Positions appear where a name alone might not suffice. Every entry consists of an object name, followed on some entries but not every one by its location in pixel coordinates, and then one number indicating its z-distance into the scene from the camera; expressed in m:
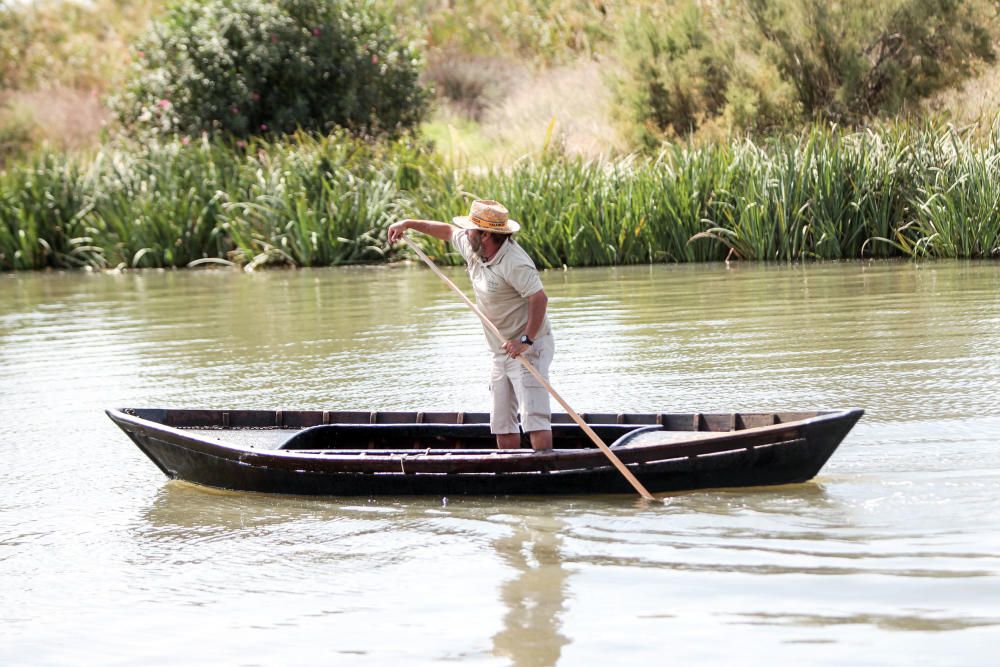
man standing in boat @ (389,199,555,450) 13.37
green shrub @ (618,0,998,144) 45.56
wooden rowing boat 12.95
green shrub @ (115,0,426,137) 48.25
